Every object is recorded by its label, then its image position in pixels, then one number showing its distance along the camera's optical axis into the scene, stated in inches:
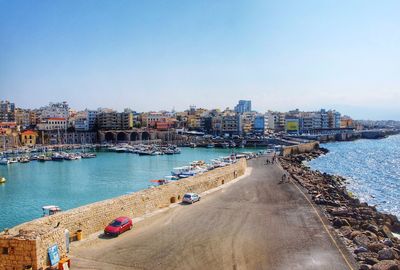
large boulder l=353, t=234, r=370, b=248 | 722.4
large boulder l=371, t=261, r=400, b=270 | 604.1
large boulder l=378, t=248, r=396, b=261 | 658.2
